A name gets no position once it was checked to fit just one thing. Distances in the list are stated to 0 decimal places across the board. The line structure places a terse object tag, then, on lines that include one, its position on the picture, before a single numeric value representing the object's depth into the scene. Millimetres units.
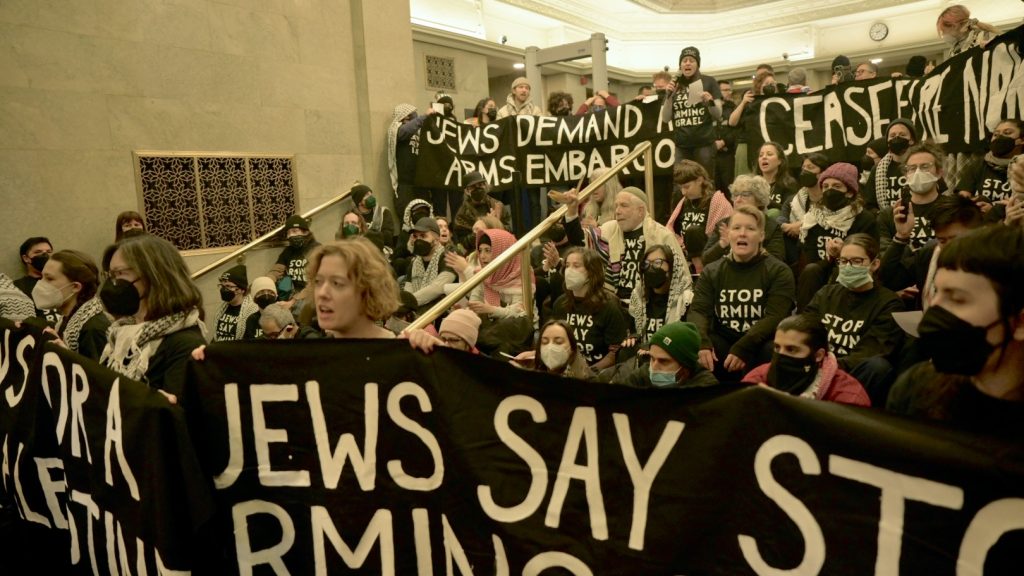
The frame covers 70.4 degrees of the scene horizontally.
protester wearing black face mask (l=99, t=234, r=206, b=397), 2887
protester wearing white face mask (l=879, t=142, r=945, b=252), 4617
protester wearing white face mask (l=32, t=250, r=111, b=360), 3894
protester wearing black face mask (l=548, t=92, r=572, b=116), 9023
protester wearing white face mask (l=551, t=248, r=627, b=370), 4879
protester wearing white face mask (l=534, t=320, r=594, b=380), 4215
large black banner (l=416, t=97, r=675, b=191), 7766
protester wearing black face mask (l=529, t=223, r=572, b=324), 5977
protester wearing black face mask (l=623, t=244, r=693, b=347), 4895
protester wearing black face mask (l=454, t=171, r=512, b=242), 7953
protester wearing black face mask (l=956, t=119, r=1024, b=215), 4633
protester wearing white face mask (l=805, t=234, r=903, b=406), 3838
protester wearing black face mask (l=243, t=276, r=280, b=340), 6051
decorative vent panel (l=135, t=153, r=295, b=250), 7863
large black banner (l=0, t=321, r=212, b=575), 2600
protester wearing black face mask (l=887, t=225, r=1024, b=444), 1707
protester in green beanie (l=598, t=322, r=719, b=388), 3529
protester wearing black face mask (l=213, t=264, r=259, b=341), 6141
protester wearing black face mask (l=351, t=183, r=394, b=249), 8727
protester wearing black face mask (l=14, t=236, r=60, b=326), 6340
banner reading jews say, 1648
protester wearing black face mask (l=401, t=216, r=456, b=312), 6465
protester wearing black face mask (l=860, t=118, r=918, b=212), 5707
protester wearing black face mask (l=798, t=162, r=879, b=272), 5133
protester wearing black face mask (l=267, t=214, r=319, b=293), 7293
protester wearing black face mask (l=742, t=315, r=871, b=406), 3287
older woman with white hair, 5570
